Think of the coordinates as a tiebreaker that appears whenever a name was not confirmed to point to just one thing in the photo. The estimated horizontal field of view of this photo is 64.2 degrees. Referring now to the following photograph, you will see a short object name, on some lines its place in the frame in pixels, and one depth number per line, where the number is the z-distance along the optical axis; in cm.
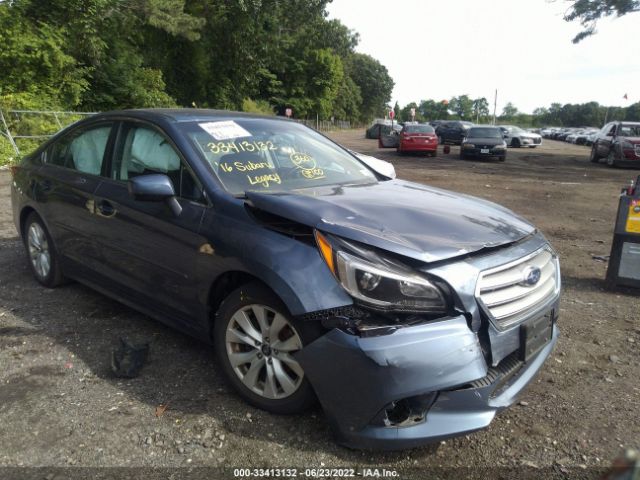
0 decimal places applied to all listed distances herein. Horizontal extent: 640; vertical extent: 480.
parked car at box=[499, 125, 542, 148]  3209
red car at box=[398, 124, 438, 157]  2133
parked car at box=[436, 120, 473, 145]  3192
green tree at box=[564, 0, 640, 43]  2012
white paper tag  347
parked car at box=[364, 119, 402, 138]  3453
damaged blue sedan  227
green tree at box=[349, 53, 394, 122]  9144
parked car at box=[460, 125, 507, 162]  1986
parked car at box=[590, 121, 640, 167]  1714
